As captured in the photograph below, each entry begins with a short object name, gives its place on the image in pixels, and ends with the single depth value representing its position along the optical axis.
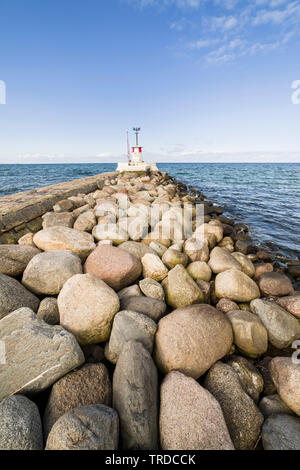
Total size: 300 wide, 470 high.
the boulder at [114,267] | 2.80
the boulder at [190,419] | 1.43
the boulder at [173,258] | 3.34
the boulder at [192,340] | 1.95
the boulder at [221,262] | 3.49
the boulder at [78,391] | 1.50
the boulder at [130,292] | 2.62
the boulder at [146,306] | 2.37
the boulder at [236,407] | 1.61
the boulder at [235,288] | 2.99
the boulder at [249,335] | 2.36
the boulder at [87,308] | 2.04
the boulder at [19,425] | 1.23
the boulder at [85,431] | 1.17
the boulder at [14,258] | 2.74
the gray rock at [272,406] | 1.79
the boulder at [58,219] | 4.08
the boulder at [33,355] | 1.58
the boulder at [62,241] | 3.30
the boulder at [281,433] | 1.53
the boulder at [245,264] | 3.79
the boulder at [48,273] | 2.55
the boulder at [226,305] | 2.81
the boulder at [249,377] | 1.98
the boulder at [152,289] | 2.69
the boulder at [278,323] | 2.58
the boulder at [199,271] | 3.29
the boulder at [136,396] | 1.41
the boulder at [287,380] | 1.78
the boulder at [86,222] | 4.10
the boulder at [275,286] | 3.35
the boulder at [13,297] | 2.15
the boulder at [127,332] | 1.99
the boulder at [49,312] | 2.21
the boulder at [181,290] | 2.71
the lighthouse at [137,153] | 23.11
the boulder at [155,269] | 3.09
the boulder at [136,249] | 3.40
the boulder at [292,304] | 2.89
